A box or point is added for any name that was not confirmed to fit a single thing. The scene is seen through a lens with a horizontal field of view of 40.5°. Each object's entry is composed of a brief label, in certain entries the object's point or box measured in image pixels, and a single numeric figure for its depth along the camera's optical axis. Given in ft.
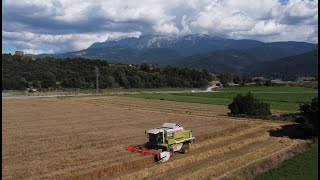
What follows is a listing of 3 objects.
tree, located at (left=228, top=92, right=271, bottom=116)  198.22
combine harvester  101.30
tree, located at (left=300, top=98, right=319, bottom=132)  135.85
